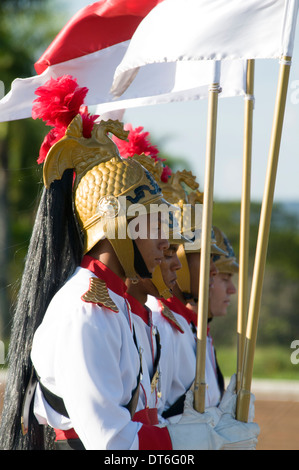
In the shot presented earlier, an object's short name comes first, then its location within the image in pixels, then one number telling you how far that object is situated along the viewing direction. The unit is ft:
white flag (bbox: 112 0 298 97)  21.74
